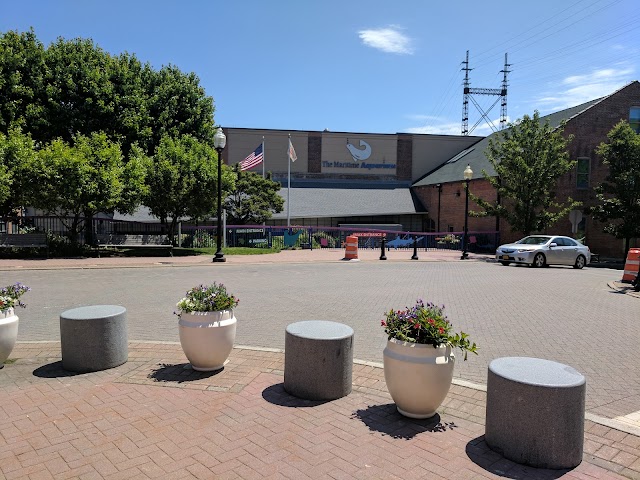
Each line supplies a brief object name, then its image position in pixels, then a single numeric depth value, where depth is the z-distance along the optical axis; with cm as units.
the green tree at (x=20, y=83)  2177
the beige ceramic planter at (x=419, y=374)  398
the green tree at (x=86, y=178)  1900
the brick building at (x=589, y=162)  3181
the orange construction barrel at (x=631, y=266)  1527
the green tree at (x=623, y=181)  2736
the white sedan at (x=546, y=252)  2073
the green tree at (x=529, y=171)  2648
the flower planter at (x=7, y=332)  515
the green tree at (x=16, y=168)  1854
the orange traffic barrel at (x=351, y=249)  2205
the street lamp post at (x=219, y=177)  1856
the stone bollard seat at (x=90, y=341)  522
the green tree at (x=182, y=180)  2222
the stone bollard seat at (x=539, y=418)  338
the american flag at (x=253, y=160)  3059
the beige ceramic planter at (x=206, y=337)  503
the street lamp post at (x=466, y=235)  2487
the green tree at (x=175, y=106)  2598
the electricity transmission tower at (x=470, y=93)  5694
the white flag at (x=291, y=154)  3416
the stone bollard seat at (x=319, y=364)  452
